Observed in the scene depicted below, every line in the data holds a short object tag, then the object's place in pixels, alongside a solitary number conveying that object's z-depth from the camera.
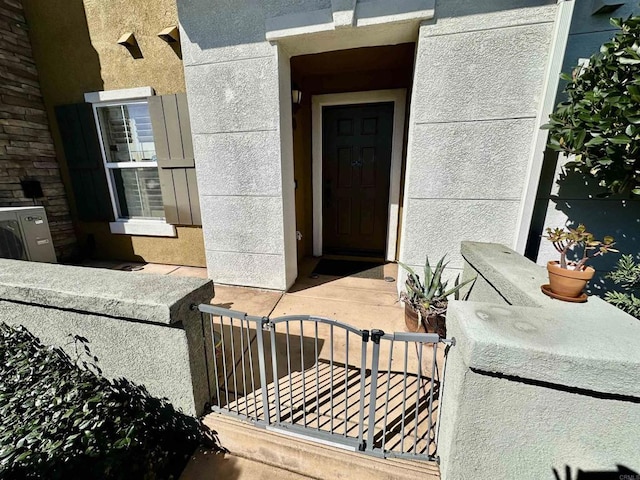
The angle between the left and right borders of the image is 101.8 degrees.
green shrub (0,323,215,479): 1.11
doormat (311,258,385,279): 3.46
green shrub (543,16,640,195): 1.43
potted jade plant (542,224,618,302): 1.19
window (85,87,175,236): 3.37
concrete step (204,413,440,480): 1.26
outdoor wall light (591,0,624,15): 1.90
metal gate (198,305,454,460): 1.31
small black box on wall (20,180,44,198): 3.43
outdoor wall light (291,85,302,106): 3.05
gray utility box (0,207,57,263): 2.83
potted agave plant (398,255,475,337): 2.06
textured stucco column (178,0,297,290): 2.45
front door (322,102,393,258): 3.71
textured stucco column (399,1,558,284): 1.98
